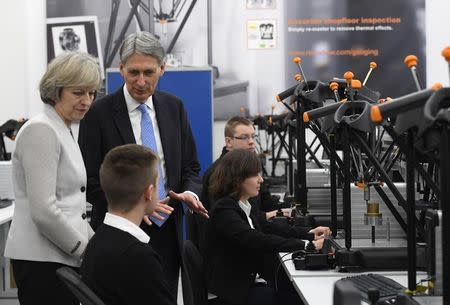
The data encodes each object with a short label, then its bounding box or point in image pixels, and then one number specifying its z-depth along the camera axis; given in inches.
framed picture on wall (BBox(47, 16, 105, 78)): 277.9
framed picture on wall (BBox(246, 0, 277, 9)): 276.5
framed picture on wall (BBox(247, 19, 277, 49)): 276.8
